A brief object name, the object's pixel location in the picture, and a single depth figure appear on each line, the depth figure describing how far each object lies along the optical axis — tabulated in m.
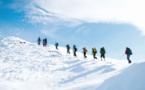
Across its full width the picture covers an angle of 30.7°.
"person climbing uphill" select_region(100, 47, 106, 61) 32.62
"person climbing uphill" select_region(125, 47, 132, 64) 29.06
